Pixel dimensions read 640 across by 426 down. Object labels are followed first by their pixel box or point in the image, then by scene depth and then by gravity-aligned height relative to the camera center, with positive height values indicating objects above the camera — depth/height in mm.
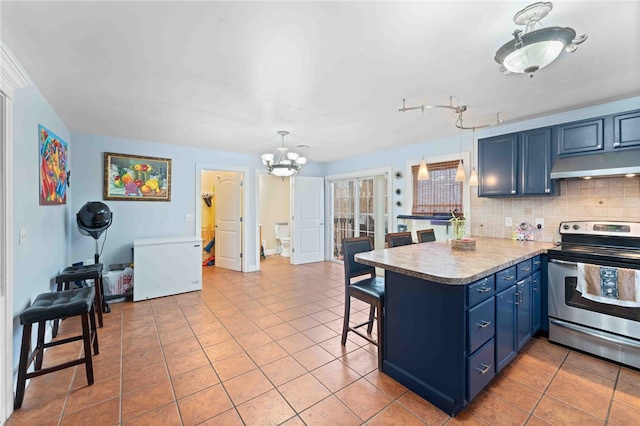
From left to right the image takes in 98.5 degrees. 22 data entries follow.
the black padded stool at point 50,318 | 1797 -713
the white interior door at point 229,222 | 5375 -181
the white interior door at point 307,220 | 6039 -161
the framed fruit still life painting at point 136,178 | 4098 +549
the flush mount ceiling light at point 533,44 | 1245 +795
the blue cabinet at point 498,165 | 3203 +569
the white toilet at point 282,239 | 7157 -678
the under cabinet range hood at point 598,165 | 2391 +438
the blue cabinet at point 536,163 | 2955 +546
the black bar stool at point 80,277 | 2768 -656
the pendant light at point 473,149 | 3813 +873
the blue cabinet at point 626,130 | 2441 +744
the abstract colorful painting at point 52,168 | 2504 +456
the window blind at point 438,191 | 4055 +329
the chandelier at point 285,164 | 3740 +672
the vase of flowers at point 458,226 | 2797 -146
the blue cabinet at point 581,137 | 2639 +750
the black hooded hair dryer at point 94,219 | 3404 -73
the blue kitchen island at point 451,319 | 1664 -723
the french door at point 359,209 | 5215 +82
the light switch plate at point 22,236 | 2030 -168
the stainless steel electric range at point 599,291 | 2156 -679
